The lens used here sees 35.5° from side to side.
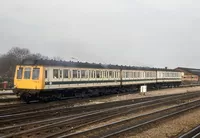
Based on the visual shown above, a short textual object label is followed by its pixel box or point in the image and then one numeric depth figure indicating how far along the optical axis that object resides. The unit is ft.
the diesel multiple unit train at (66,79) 74.33
